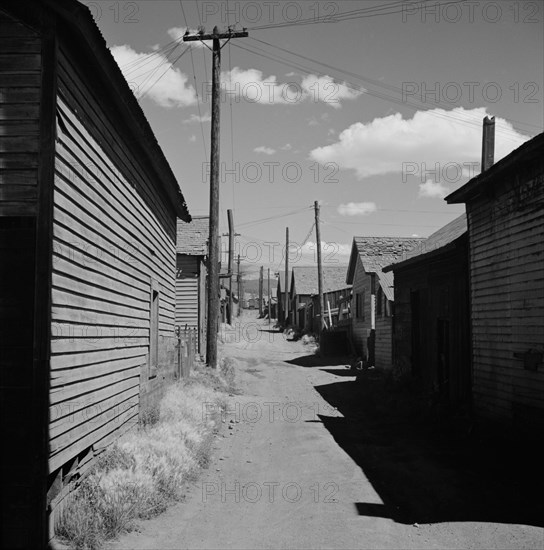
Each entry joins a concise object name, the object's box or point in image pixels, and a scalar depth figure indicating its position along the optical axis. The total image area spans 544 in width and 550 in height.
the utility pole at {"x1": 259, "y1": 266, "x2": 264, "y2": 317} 82.00
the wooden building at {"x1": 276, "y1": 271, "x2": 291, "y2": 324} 62.79
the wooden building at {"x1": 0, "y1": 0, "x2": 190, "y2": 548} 5.05
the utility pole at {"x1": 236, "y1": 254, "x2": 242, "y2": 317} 68.88
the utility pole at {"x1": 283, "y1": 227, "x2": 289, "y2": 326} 55.60
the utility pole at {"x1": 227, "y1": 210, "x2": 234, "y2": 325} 45.44
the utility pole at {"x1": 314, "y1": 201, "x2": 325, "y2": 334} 31.46
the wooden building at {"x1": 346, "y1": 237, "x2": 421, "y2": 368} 21.55
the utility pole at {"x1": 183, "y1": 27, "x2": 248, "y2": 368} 17.66
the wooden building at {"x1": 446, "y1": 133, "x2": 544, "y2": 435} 9.26
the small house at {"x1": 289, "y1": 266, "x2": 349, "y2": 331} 46.05
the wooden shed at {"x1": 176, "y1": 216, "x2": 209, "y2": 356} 22.88
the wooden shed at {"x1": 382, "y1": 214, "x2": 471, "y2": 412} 12.97
